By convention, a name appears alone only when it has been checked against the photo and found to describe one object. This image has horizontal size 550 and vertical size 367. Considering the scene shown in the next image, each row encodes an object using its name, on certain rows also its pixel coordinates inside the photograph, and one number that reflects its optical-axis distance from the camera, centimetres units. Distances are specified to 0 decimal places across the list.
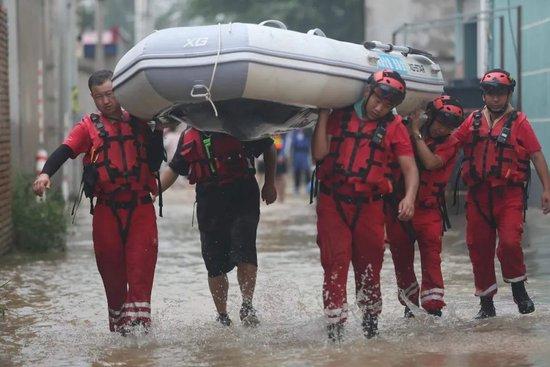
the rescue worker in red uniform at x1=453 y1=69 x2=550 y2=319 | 1794
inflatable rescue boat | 1587
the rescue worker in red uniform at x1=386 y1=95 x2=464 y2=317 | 1777
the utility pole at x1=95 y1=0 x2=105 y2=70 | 6862
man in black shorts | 1825
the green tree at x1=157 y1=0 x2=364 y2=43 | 7044
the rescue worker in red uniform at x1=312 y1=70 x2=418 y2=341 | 1644
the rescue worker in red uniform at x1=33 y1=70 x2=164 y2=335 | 1684
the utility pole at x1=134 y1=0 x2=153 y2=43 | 8219
